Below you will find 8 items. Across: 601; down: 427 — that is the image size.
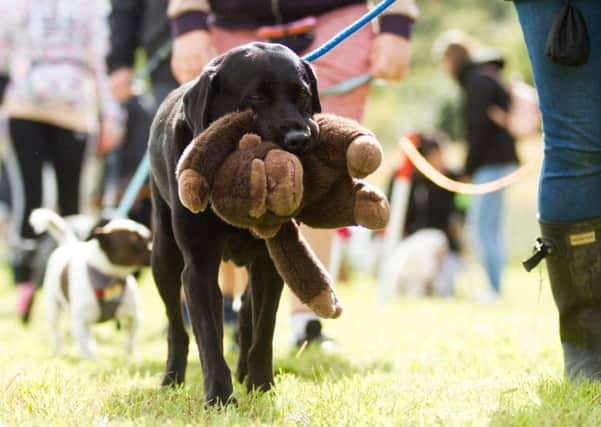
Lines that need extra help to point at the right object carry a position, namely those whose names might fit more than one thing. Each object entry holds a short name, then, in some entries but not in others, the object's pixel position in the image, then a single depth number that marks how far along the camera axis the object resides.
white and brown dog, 4.58
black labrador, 2.66
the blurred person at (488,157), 8.79
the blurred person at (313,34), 4.00
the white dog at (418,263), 9.45
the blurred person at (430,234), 9.58
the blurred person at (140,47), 5.43
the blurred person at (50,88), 5.69
